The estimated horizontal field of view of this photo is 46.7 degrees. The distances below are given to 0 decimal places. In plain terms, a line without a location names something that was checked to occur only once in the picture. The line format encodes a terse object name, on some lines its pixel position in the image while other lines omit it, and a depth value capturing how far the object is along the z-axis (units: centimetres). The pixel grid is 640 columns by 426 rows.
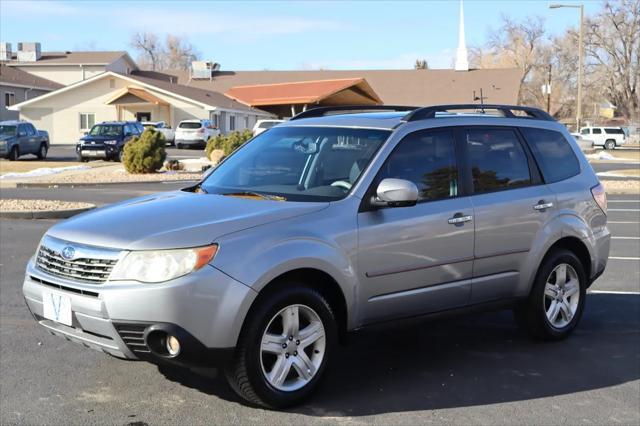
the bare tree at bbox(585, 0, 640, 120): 7688
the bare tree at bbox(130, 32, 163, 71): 11231
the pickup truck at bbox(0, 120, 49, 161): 3216
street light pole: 4119
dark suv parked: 3275
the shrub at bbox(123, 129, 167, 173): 2516
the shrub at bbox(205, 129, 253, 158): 2942
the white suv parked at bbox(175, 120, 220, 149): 4503
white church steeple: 6494
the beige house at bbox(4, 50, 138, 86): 7062
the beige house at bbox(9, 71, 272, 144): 5175
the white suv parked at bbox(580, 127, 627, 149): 6010
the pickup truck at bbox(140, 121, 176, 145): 4594
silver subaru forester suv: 425
